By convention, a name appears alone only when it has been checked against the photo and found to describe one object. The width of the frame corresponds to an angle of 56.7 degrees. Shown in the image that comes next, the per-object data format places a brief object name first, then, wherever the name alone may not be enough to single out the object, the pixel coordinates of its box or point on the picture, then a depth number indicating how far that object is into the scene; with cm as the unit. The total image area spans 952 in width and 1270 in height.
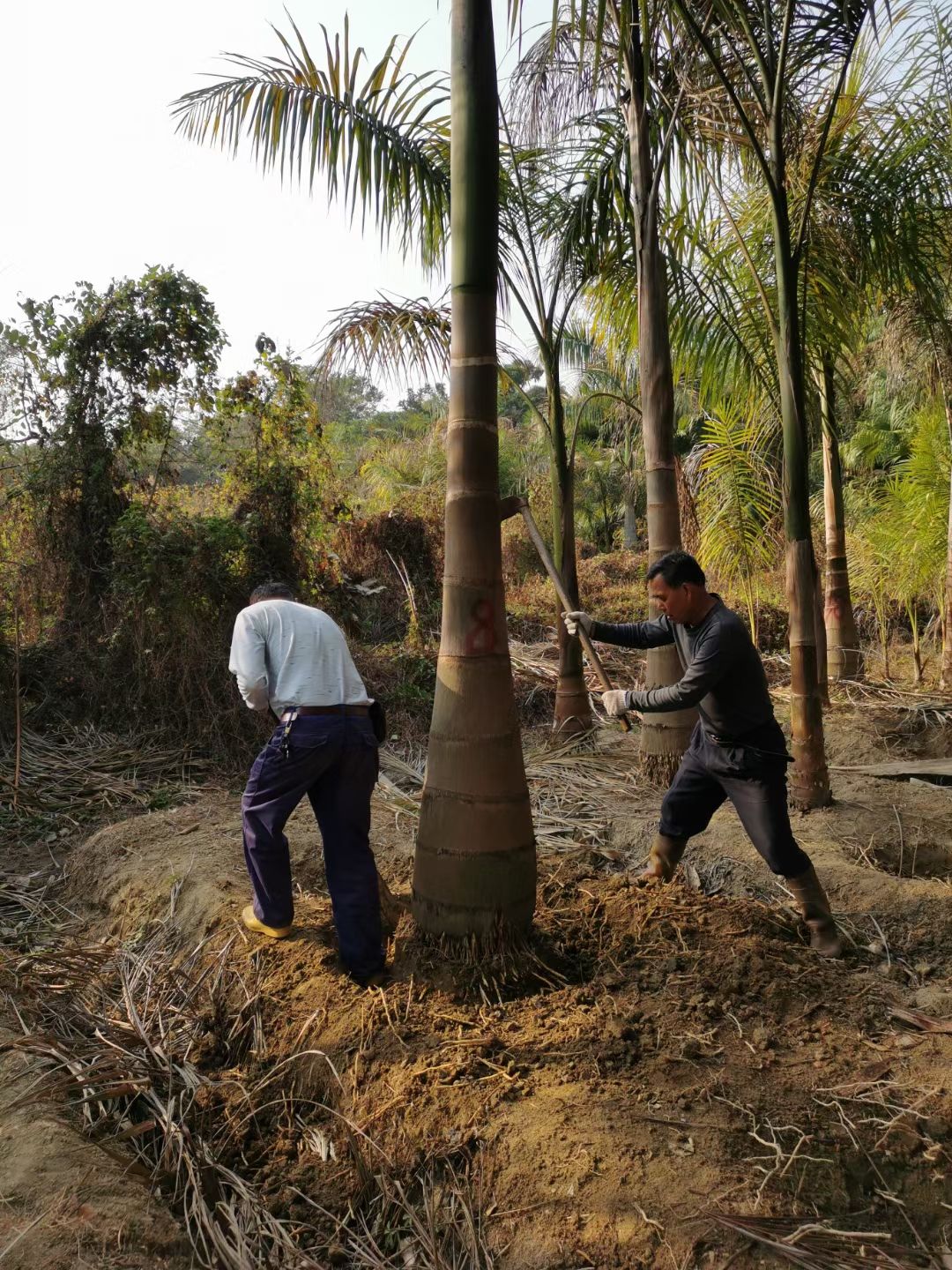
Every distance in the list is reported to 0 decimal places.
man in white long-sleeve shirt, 357
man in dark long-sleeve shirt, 381
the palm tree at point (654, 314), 589
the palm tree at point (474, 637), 334
